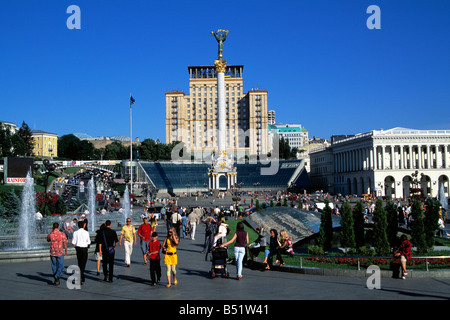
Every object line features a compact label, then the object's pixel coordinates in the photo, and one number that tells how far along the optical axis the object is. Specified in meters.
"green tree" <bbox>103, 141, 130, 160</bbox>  129.12
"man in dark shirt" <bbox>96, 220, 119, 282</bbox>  11.90
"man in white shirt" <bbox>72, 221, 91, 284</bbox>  11.90
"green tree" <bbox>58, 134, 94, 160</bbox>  138.88
